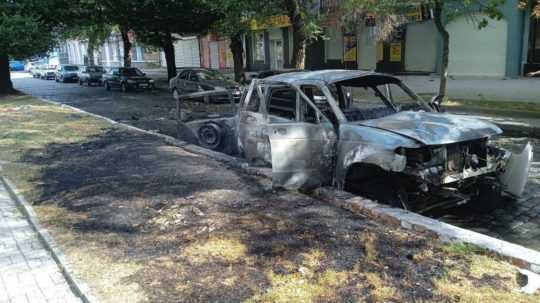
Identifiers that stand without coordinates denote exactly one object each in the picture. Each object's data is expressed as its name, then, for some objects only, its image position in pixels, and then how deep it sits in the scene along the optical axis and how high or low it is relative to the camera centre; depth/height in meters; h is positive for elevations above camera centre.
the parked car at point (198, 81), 20.44 -0.79
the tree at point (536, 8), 11.38 +1.06
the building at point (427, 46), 20.02 +0.53
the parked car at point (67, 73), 39.44 -0.53
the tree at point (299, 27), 14.85 +1.00
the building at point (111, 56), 52.44 +1.29
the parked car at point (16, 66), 70.20 +0.28
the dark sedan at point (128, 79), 26.78 -0.82
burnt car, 5.15 -0.99
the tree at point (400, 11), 13.85 +1.59
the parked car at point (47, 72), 46.59 -0.48
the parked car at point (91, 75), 34.38 -0.65
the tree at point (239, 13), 15.95 +1.70
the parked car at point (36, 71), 50.56 -0.38
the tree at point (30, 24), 19.97 +1.88
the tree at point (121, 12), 22.42 +2.57
